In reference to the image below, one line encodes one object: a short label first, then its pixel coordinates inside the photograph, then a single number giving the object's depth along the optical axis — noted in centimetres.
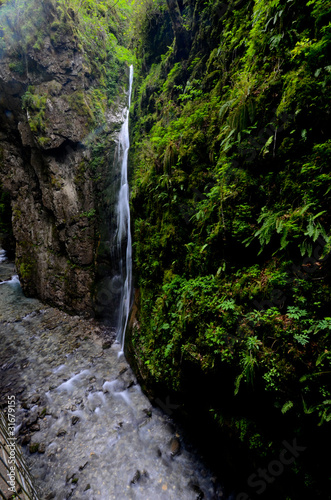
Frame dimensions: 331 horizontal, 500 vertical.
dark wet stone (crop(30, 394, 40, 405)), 641
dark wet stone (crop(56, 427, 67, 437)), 555
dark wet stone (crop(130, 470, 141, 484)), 448
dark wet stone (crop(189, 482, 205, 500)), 410
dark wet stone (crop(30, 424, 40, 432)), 570
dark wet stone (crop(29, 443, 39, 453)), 520
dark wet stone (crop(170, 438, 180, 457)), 481
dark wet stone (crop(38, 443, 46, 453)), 520
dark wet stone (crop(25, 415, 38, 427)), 584
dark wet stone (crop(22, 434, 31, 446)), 541
